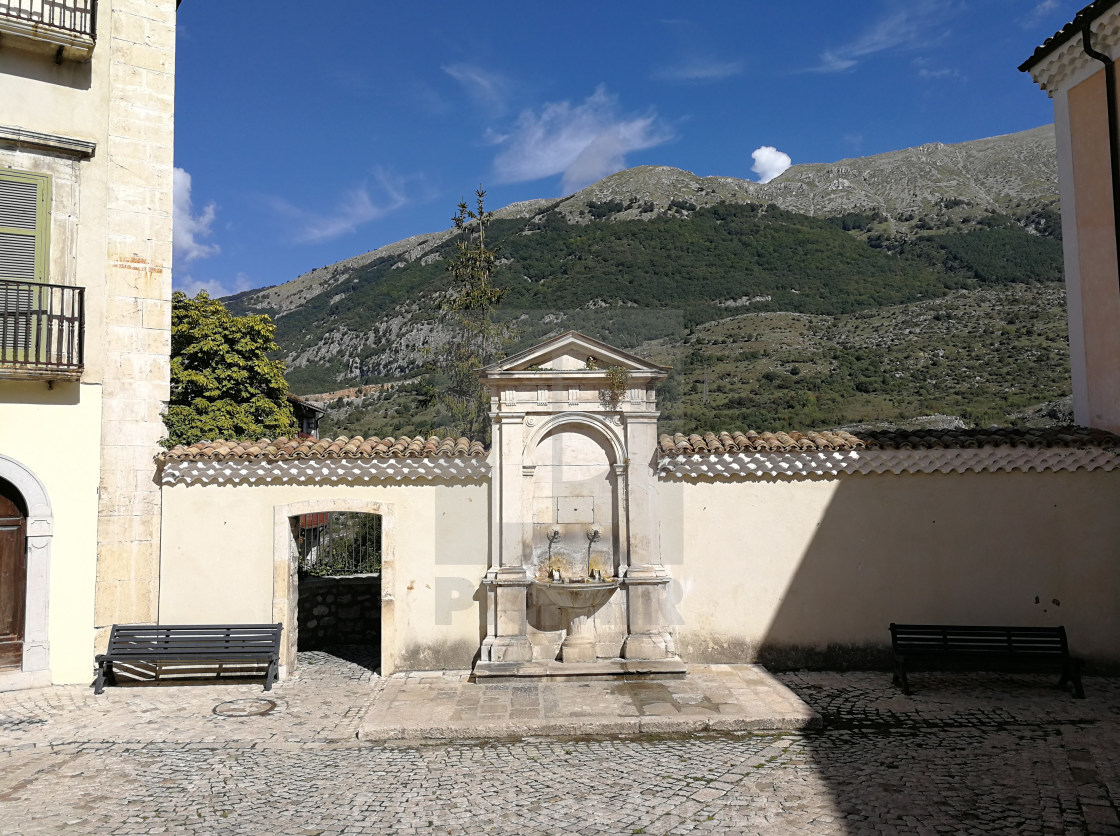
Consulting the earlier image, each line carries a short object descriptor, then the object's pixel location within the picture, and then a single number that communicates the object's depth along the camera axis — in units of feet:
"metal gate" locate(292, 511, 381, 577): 39.70
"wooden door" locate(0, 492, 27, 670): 28.63
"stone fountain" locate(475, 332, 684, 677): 29.66
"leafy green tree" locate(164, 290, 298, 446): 38.68
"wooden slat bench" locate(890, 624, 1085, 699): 26.68
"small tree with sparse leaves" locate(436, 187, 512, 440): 48.37
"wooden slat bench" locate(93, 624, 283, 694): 28.73
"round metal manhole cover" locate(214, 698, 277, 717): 25.70
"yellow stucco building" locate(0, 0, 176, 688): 28.76
